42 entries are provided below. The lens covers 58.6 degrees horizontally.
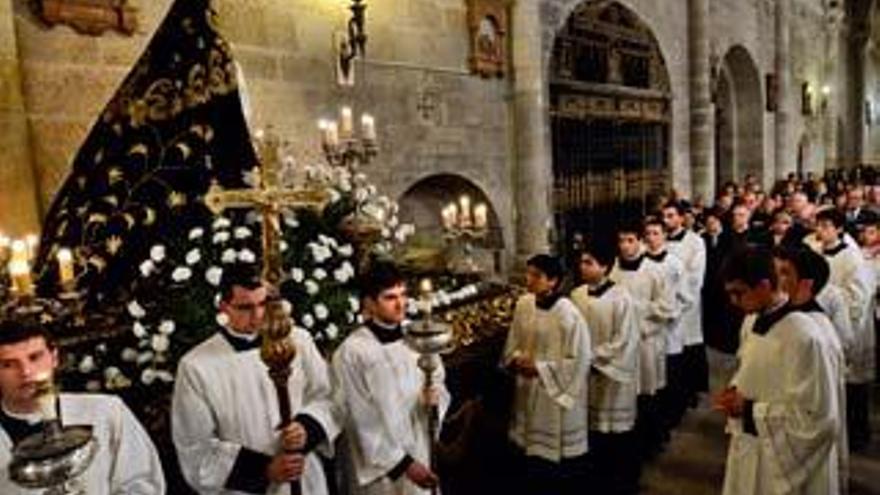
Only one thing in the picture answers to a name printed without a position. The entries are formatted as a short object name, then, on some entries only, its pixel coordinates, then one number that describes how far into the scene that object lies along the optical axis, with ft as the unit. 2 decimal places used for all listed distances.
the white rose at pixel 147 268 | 12.50
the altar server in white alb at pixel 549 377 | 16.29
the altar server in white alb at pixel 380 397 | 11.87
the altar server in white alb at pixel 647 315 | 20.40
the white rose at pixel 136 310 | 12.07
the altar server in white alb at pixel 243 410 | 10.25
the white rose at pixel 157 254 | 12.55
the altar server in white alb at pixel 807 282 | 12.39
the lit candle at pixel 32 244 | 13.17
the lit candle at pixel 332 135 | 16.26
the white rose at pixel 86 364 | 11.93
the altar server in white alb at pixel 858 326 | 19.86
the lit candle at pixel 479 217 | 18.75
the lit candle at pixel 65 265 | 11.41
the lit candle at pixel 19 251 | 9.91
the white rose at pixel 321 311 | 13.26
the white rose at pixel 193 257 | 12.50
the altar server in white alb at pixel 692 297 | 23.53
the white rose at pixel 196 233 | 12.97
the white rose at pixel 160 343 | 11.75
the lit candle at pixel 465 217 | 19.20
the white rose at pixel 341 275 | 13.60
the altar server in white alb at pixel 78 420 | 8.15
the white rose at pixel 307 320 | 13.35
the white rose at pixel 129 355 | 12.21
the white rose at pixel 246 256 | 12.25
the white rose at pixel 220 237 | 12.78
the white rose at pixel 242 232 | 12.89
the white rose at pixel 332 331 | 13.60
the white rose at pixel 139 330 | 11.99
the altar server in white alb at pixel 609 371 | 18.07
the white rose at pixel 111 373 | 12.07
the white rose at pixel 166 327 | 11.78
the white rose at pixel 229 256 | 12.37
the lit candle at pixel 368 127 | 16.25
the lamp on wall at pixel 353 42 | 21.68
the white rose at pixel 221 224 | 13.07
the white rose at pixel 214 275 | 12.10
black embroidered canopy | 13.60
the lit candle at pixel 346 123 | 15.90
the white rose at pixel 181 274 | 12.20
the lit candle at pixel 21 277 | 9.80
